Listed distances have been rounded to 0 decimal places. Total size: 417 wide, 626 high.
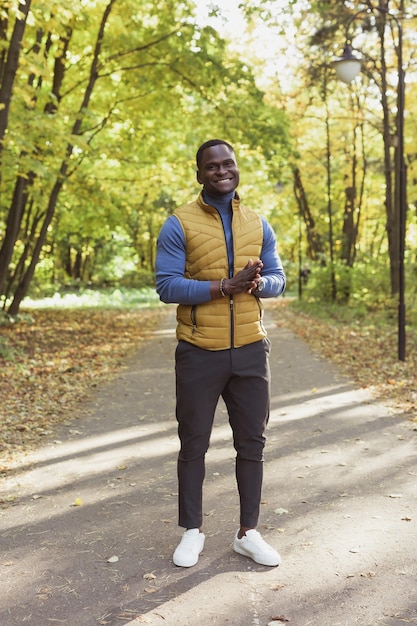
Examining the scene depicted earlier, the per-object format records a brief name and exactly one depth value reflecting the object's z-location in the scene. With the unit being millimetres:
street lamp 10805
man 3572
